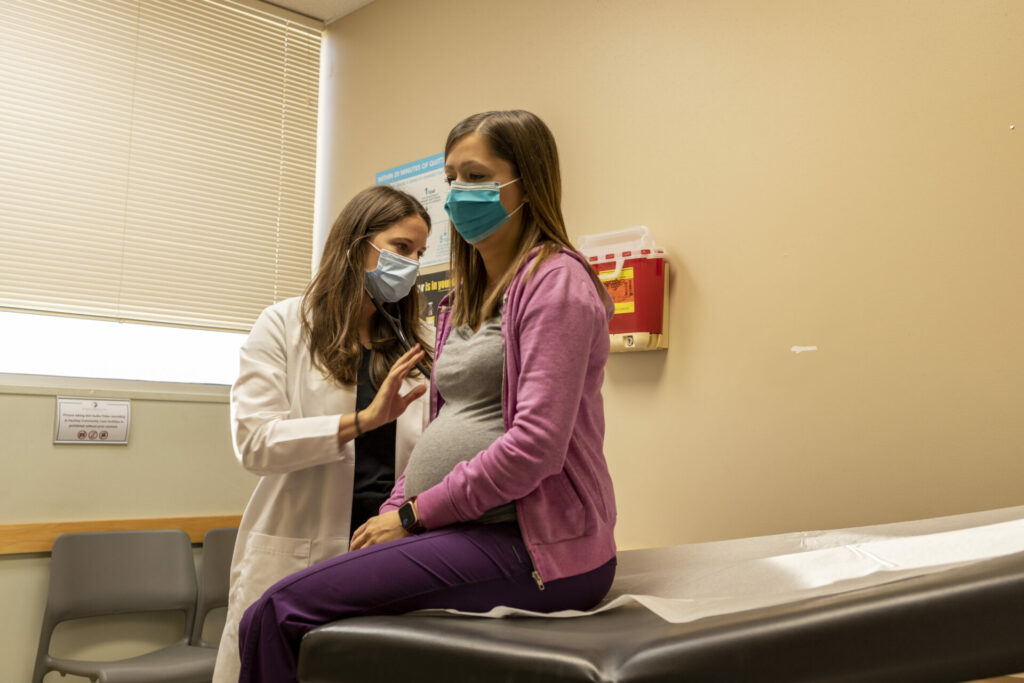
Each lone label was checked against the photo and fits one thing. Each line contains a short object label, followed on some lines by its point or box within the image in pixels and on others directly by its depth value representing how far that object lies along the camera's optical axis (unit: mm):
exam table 818
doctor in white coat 1714
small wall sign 2859
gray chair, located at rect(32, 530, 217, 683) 2529
